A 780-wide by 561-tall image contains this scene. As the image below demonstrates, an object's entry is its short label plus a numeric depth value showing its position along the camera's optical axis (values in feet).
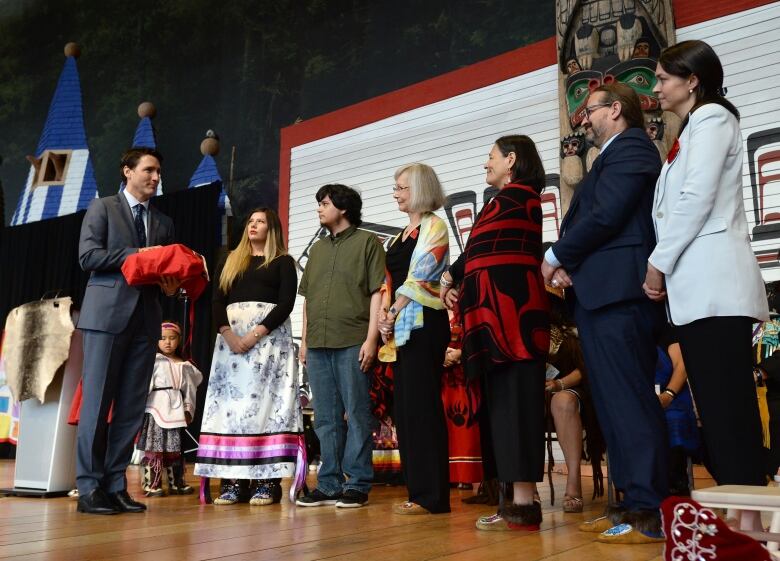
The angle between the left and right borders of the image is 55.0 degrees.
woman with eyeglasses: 9.00
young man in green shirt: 10.18
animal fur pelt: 11.40
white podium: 11.46
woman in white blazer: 5.78
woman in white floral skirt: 10.64
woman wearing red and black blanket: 7.58
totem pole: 16.49
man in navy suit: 6.60
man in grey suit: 9.60
